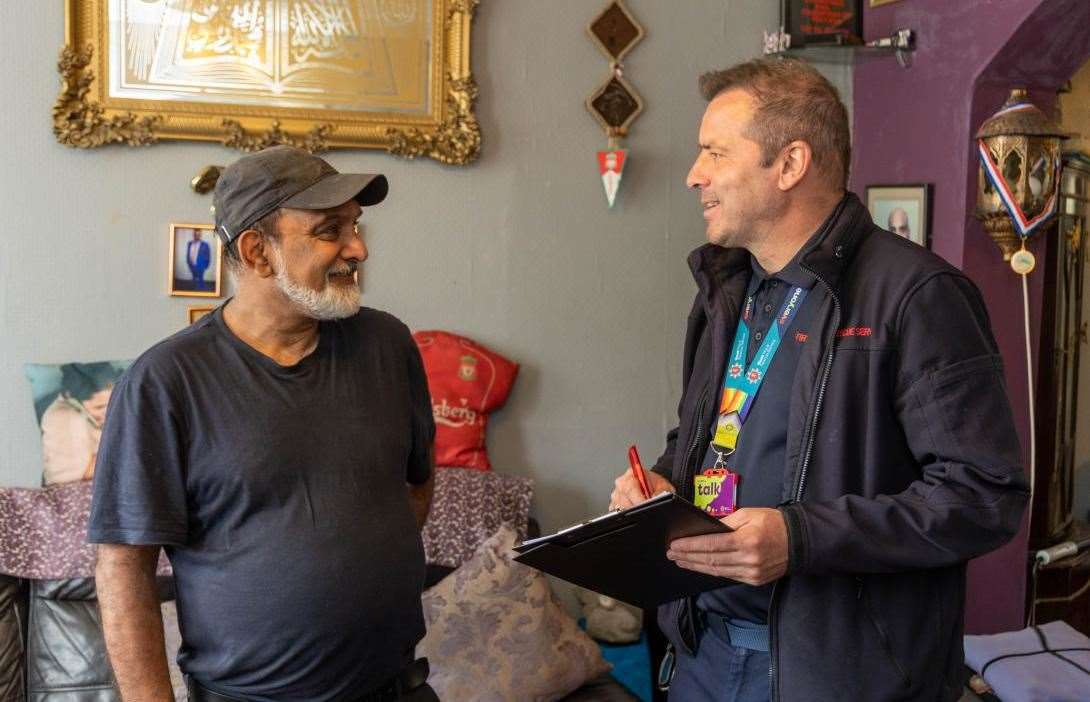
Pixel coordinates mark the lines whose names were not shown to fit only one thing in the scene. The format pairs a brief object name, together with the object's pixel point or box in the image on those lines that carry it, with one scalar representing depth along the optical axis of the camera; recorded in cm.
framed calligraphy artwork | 319
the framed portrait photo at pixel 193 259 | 329
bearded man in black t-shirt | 173
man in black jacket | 158
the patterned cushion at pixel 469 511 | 326
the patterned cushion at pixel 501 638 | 300
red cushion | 343
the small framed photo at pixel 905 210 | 334
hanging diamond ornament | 358
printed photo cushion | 314
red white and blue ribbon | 311
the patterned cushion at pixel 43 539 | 299
